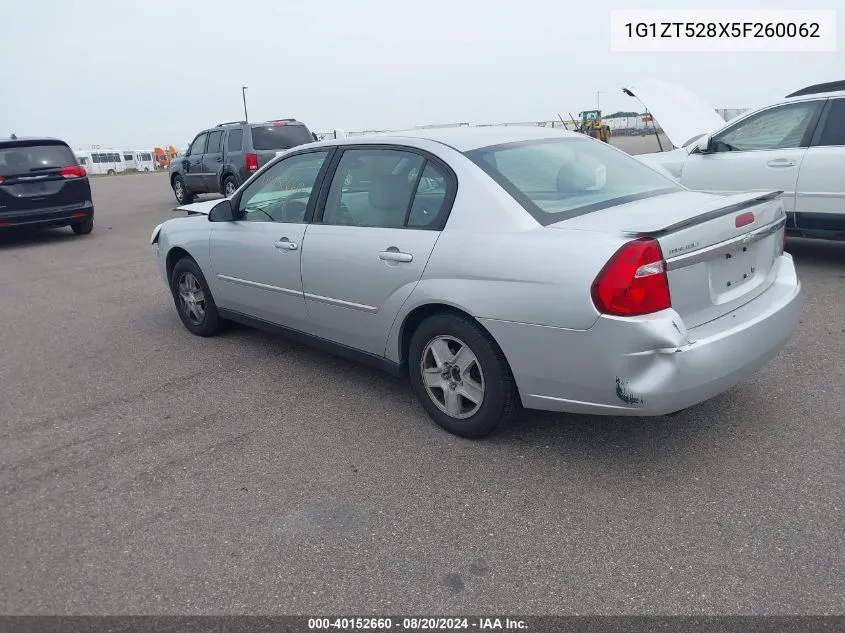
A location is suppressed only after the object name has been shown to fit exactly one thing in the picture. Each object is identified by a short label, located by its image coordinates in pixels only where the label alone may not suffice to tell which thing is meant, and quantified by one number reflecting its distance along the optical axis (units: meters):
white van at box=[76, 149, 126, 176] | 49.12
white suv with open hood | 6.75
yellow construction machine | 29.72
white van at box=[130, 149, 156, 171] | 52.22
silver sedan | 3.04
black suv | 11.41
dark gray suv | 14.78
